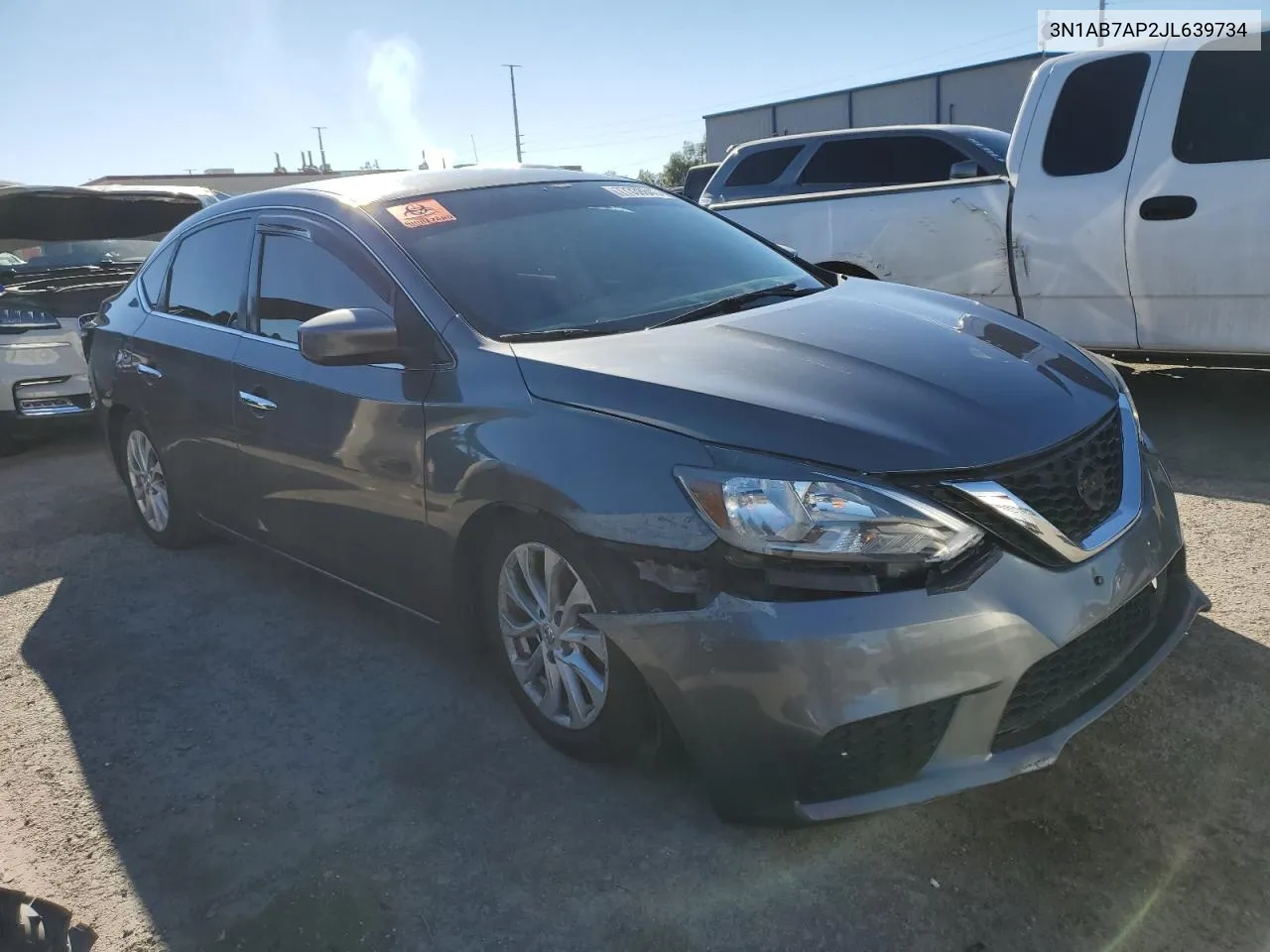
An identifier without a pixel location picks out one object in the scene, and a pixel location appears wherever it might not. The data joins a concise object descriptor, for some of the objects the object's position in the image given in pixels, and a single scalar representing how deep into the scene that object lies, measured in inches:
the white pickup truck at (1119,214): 199.3
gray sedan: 86.6
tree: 2613.2
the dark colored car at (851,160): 354.0
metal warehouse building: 1149.7
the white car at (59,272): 274.4
